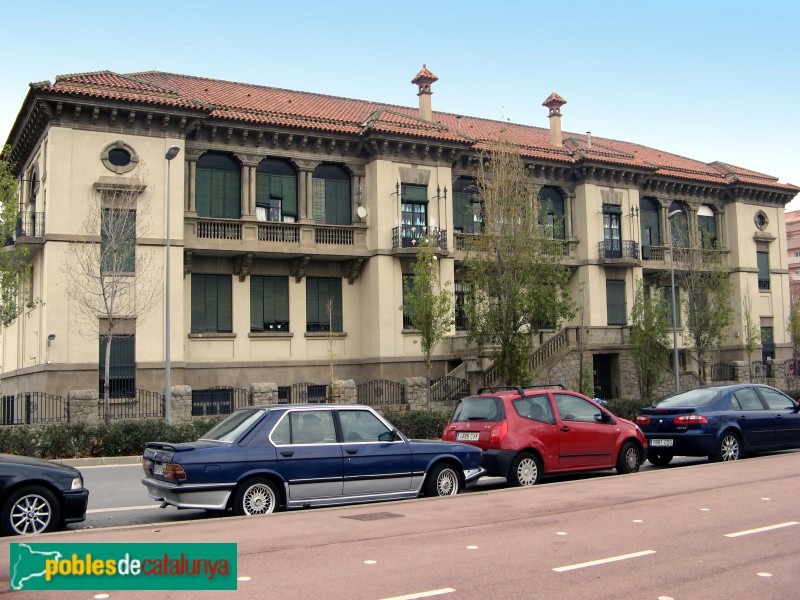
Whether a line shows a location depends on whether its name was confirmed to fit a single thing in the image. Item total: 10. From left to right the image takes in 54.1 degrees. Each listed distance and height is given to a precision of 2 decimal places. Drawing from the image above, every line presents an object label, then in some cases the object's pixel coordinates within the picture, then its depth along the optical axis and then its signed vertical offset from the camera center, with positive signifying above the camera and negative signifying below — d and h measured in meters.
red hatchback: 12.77 -1.22
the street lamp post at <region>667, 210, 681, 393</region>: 31.09 +0.43
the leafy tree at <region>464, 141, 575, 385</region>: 25.02 +2.79
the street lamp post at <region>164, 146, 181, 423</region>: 21.80 -0.51
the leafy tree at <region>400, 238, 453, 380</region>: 27.52 +2.05
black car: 9.16 -1.50
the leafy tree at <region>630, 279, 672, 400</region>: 31.64 +0.67
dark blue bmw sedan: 9.83 -1.31
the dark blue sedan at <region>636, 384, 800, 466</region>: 15.02 -1.27
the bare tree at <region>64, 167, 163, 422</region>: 25.61 +3.56
